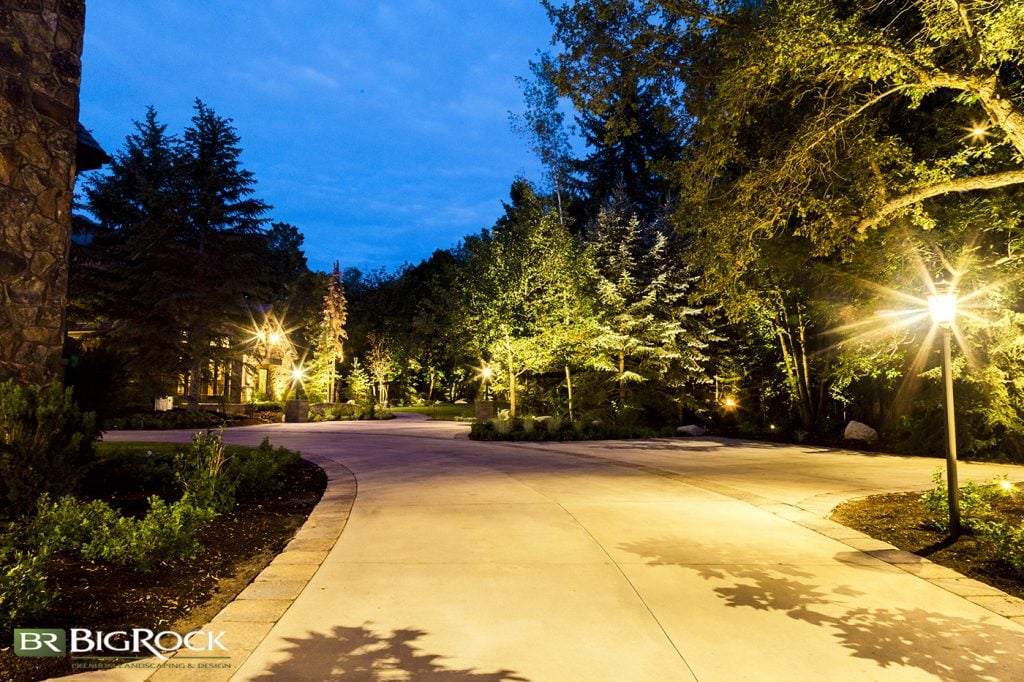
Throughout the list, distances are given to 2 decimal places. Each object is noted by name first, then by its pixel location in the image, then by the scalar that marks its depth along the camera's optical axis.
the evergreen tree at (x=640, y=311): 20.59
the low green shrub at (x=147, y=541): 4.17
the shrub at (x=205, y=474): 6.03
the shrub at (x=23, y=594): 3.16
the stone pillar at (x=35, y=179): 5.62
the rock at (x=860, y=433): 16.26
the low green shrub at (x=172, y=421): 18.64
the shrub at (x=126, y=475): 6.55
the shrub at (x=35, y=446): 4.90
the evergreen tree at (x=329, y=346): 33.84
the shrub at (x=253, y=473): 7.12
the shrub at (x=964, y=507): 6.02
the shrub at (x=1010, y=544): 4.61
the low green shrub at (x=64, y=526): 4.26
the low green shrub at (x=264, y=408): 26.85
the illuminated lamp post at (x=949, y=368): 5.88
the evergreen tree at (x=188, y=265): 21.97
